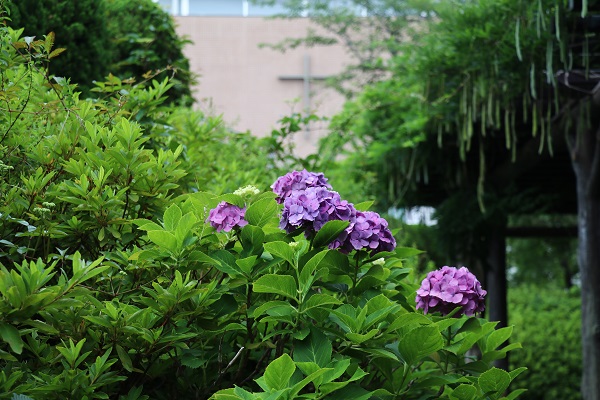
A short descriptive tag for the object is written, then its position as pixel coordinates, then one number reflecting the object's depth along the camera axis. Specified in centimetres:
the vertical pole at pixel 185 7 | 1980
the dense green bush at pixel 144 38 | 528
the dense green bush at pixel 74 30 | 414
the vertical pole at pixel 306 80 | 1800
